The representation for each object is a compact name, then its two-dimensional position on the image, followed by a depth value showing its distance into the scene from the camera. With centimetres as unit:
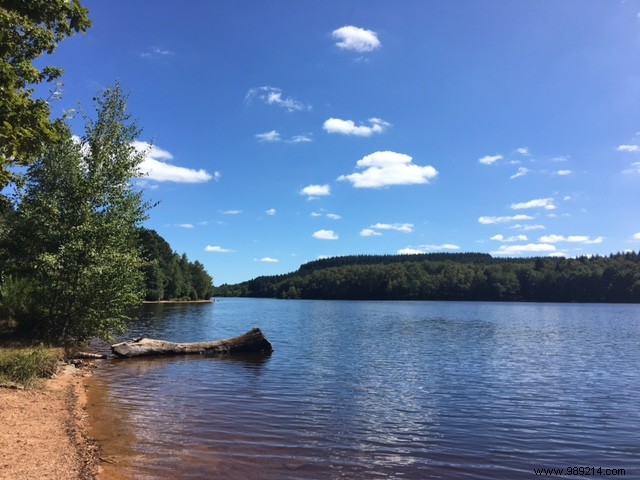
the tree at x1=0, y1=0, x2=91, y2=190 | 828
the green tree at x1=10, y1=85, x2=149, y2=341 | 1953
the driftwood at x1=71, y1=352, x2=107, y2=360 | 2267
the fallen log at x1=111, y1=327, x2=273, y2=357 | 2487
